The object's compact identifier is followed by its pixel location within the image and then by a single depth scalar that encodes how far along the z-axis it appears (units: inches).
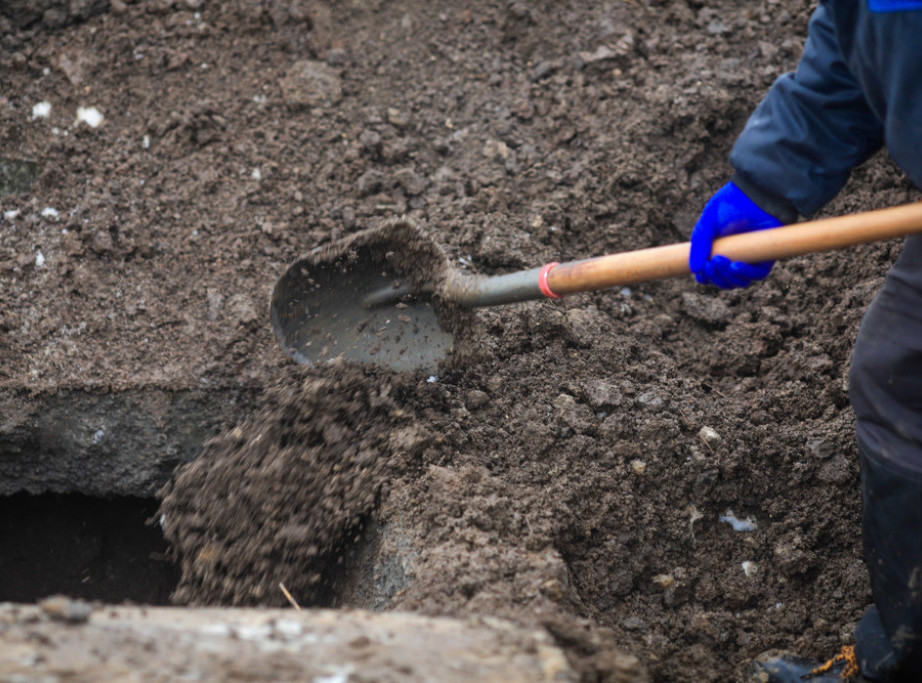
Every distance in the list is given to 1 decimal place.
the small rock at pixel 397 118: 135.6
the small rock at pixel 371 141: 132.6
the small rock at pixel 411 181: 128.0
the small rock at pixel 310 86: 137.9
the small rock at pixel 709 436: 97.9
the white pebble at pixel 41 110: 133.3
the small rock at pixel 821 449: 96.2
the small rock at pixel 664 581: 91.3
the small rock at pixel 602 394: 101.9
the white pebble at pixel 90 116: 133.4
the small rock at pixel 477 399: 103.9
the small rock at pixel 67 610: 58.0
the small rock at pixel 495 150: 131.8
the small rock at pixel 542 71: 142.2
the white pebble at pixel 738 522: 95.7
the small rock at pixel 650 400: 101.1
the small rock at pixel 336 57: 142.8
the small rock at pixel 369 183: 128.5
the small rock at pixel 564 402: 102.3
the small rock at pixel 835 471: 94.6
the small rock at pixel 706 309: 119.2
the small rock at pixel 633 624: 88.8
